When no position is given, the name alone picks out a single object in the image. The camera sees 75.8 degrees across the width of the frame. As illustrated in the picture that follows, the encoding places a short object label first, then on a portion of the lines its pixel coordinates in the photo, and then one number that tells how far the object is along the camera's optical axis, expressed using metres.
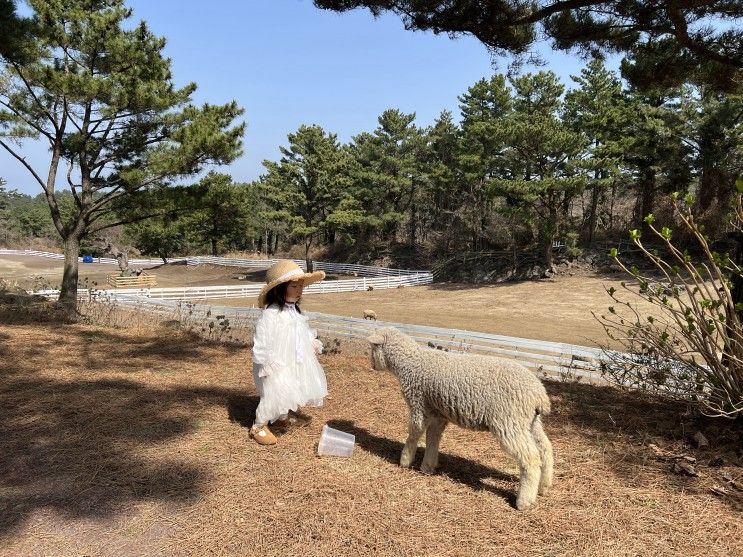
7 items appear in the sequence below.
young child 4.02
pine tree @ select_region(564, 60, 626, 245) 26.00
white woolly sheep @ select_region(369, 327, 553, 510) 2.90
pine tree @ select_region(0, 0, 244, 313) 11.11
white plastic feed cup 3.74
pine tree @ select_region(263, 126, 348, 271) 34.66
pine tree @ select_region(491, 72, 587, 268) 25.58
